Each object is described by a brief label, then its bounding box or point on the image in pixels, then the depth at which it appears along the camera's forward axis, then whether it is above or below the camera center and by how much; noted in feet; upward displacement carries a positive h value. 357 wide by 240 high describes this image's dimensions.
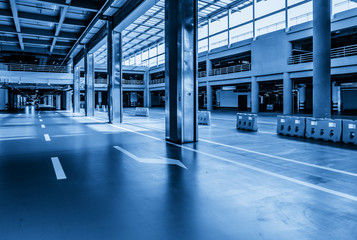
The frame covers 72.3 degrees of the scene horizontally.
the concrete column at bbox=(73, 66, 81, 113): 110.52 +10.31
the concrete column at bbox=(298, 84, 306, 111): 126.29 +6.87
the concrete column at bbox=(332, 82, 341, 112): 108.78 +5.78
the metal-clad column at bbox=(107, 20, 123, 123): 60.85 +9.50
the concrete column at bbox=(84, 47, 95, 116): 87.97 +9.90
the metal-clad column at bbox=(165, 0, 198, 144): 30.96 +5.55
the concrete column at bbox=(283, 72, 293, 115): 84.99 +6.01
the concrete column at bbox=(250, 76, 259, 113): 97.81 +7.04
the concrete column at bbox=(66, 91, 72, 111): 149.23 +6.66
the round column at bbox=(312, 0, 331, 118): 37.96 +8.68
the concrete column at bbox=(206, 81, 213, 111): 121.80 +7.90
